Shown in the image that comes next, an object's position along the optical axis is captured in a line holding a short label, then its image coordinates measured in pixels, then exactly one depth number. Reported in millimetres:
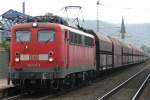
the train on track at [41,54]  19766
